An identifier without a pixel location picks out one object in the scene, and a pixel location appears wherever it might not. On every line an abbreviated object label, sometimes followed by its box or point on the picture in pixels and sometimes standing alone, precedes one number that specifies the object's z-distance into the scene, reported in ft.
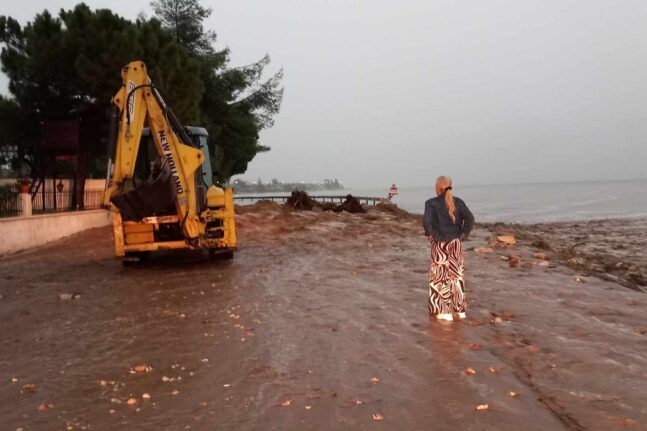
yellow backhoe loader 37.14
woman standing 24.00
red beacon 154.08
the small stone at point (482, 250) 49.78
